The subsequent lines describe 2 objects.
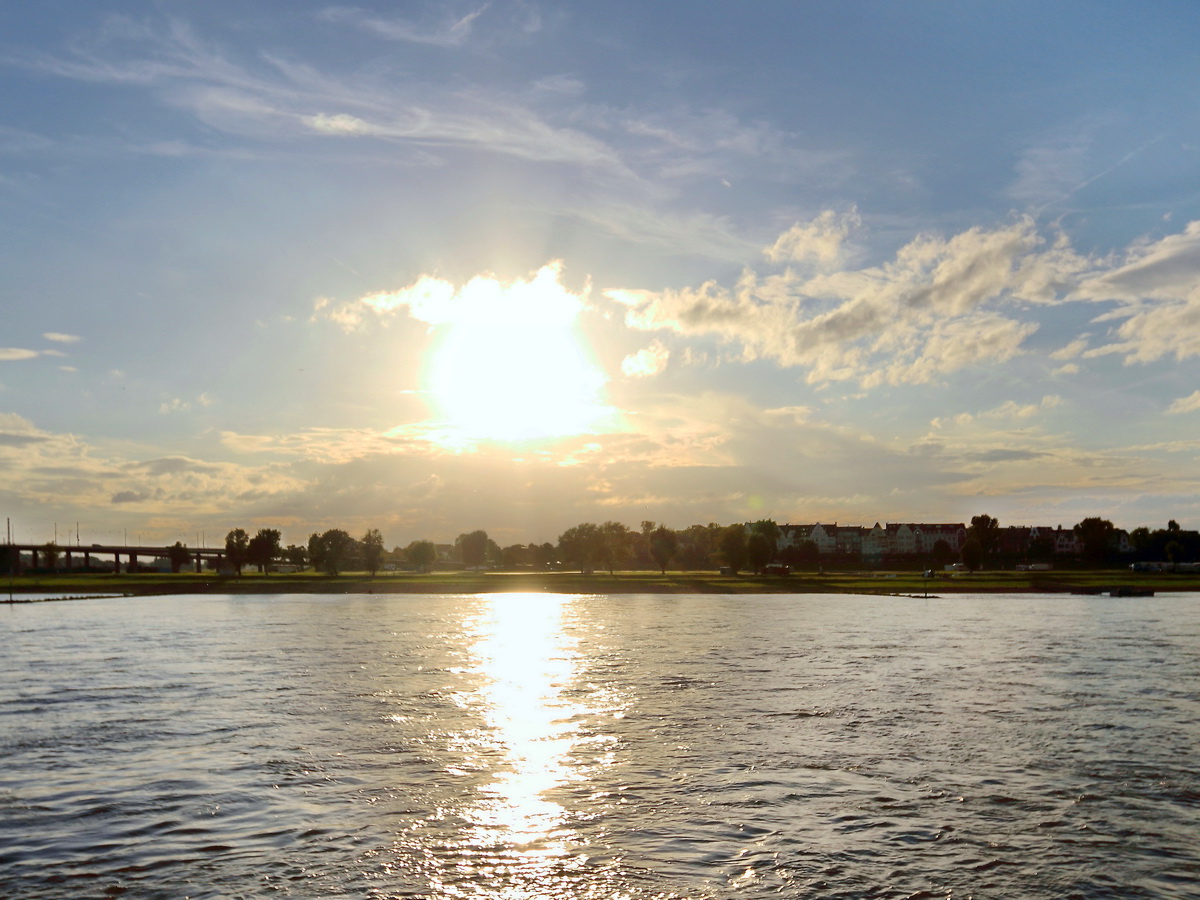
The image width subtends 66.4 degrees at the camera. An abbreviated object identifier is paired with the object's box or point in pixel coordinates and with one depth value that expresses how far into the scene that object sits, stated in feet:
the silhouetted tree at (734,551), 645.92
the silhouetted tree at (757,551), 647.56
